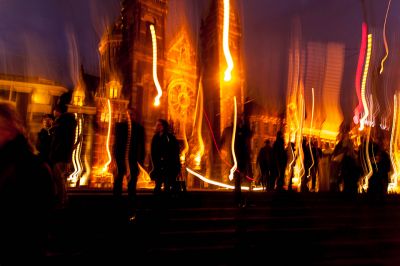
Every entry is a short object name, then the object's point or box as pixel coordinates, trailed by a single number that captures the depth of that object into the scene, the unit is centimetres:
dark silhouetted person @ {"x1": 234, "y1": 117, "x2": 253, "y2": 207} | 767
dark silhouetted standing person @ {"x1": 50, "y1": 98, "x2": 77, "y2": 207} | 557
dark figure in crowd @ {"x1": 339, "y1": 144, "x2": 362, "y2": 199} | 1055
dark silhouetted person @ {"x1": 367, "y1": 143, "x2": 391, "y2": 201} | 1044
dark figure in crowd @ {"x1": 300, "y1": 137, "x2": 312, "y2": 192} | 1189
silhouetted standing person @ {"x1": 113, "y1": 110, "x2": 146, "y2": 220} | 663
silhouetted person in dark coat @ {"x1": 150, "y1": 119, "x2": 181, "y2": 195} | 714
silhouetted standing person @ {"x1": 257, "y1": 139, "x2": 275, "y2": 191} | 1149
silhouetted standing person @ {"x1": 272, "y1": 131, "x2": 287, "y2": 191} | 1053
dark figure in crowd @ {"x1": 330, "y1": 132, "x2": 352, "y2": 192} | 1080
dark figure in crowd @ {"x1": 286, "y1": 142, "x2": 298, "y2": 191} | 1269
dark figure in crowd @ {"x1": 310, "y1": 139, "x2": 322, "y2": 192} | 1217
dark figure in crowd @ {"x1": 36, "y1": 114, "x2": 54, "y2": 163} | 704
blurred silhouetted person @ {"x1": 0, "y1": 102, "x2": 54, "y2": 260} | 216
